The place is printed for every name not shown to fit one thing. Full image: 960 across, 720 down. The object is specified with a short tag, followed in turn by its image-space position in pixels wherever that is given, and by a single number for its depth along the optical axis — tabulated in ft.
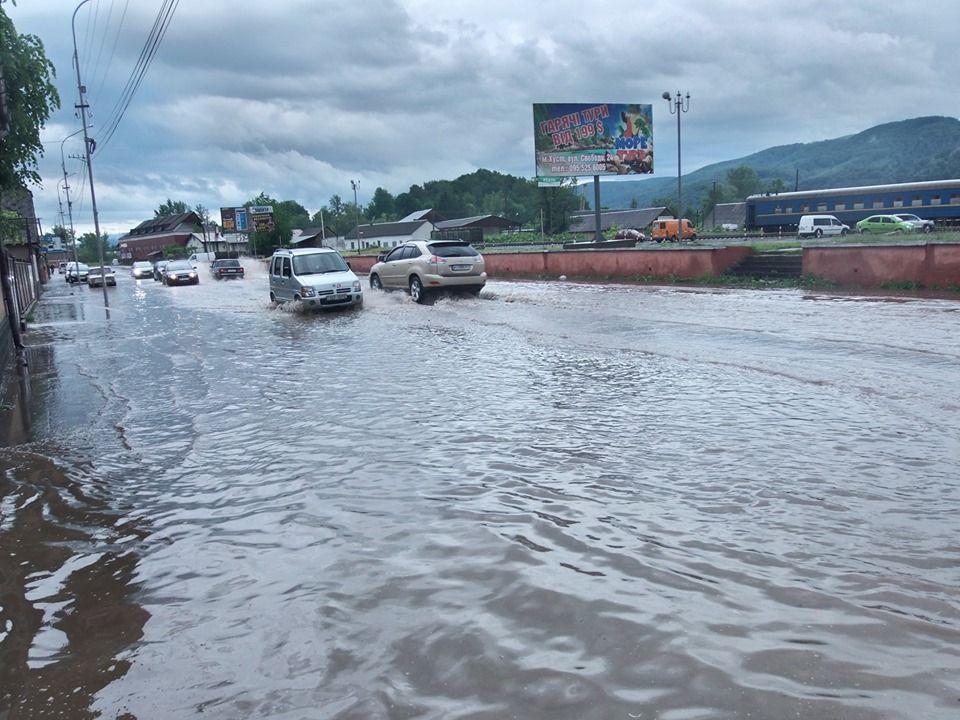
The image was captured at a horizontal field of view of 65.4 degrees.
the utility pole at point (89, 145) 95.25
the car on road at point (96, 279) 155.74
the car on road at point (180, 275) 143.64
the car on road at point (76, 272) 175.17
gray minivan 62.28
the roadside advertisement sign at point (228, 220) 375.43
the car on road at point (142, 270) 190.29
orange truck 175.00
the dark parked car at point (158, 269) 173.86
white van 145.89
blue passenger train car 138.92
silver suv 64.49
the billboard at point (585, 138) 116.67
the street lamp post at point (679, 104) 144.25
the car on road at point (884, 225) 126.64
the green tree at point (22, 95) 31.12
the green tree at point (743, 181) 494.18
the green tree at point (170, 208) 563.94
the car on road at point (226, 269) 163.02
